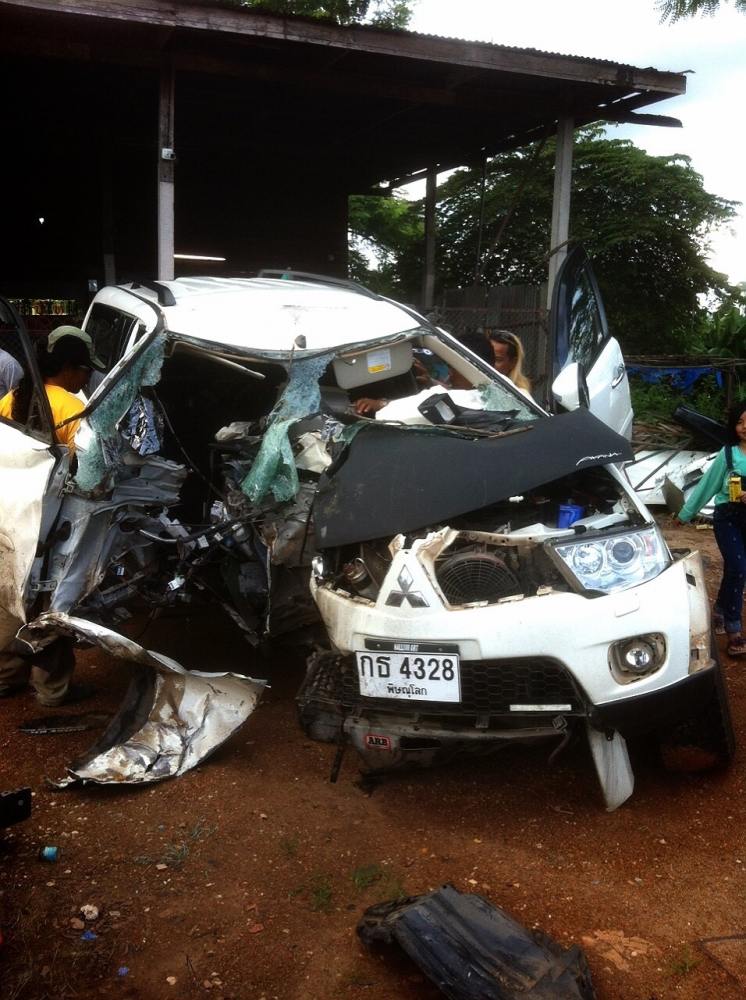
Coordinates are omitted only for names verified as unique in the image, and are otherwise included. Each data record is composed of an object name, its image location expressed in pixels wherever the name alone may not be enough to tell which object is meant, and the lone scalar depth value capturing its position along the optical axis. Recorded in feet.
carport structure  25.52
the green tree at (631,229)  52.39
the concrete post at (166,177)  26.43
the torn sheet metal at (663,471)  27.76
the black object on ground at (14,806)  9.02
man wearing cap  14.33
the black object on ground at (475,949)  7.52
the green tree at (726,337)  39.68
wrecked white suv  10.05
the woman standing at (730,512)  16.30
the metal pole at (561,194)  32.24
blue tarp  38.47
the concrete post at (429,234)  42.11
